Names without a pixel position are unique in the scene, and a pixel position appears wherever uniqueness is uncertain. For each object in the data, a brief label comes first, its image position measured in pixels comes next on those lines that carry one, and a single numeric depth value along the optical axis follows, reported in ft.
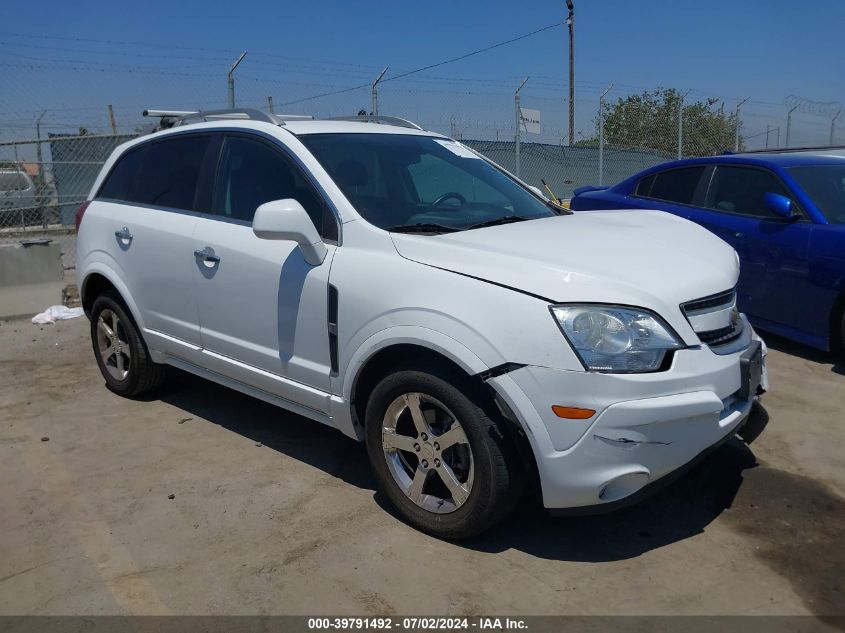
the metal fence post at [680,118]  59.72
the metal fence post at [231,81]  35.99
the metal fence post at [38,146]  41.25
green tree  70.44
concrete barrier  24.63
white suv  8.96
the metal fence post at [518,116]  49.01
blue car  17.47
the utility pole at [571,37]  78.18
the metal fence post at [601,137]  56.13
